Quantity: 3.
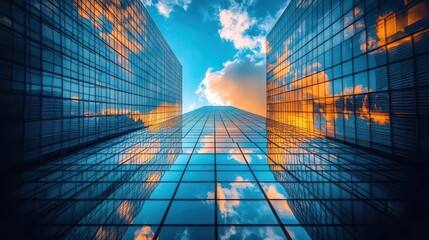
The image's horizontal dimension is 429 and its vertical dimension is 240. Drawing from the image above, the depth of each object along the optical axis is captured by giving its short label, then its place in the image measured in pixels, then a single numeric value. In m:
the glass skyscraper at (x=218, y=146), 6.34
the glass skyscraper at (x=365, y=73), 11.27
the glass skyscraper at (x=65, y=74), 11.48
